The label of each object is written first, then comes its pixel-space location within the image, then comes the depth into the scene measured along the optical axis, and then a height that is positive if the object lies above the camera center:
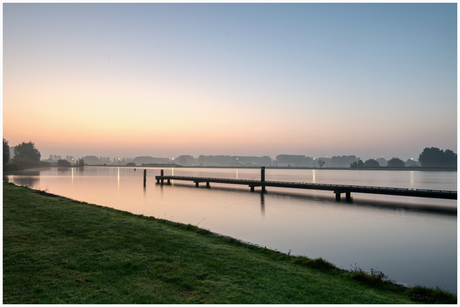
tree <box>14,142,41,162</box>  167.05 +5.43
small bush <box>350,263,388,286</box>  8.02 -3.22
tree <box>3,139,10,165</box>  91.86 +2.50
